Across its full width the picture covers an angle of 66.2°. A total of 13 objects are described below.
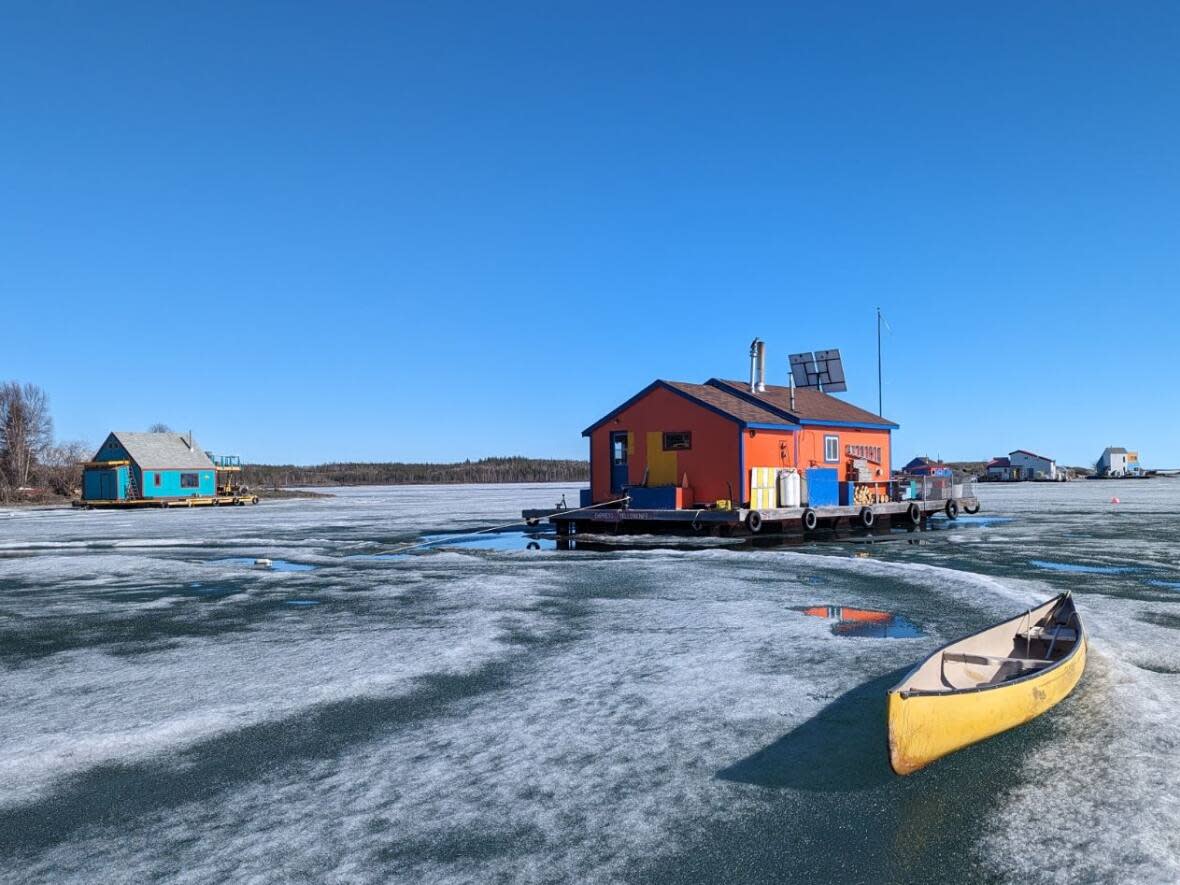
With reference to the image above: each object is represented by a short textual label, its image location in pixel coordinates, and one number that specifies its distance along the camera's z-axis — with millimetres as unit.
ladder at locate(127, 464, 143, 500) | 59000
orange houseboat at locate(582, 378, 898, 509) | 27781
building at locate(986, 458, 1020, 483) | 128500
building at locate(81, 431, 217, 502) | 58938
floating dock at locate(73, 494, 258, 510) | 58531
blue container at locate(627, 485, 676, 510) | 28047
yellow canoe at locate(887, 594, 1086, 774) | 6152
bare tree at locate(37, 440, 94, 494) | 76375
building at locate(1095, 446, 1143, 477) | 136250
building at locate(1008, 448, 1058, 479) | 123956
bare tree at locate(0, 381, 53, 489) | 79750
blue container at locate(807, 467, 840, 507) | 30062
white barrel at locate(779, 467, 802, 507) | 28875
